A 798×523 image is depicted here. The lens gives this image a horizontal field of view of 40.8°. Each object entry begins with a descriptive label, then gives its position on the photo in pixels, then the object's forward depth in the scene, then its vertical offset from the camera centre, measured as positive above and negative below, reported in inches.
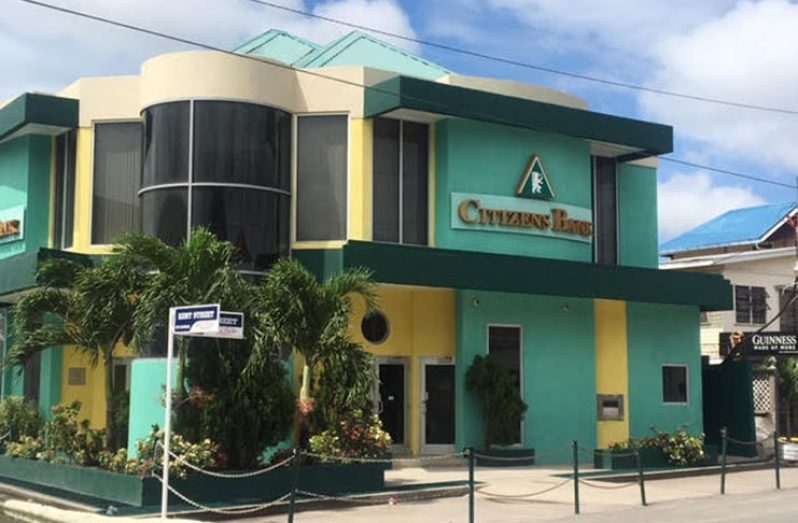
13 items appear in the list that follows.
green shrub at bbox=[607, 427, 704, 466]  900.0 -51.1
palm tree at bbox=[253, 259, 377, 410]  691.4 +47.0
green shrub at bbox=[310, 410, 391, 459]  690.2 -36.8
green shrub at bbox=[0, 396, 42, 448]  866.1 -32.0
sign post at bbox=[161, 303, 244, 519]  556.4 +29.7
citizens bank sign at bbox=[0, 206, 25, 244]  962.7 +141.8
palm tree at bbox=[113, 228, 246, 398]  660.7 +65.4
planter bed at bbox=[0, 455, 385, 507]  625.6 -62.1
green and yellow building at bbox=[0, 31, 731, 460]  836.6 +148.4
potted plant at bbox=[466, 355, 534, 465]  880.3 -14.3
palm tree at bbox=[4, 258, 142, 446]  700.0 +47.9
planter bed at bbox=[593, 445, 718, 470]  872.3 -62.2
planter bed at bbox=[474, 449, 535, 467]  884.6 -61.1
